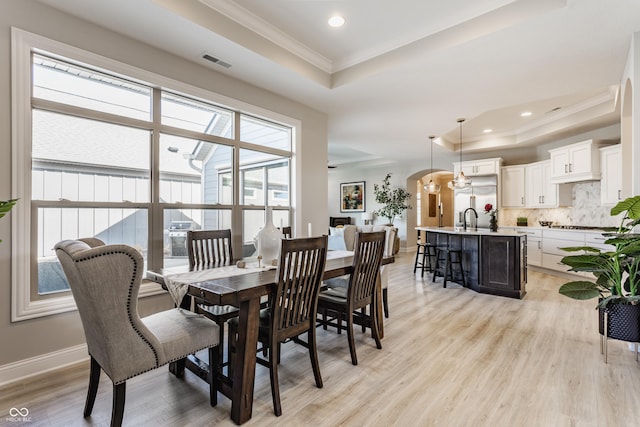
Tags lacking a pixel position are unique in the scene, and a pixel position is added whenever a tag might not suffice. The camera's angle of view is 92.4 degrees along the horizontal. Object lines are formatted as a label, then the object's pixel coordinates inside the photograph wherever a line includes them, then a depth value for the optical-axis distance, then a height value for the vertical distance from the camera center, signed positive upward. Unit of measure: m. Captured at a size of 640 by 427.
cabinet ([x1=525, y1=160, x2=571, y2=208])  6.40 +0.53
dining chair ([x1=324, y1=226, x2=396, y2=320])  3.21 -0.70
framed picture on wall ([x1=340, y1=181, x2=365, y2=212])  10.53 +0.62
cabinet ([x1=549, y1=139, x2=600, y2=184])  5.49 +0.97
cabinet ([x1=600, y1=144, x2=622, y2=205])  5.05 +0.65
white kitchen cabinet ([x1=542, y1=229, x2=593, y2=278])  5.49 -0.56
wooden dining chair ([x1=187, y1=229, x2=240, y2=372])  2.57 -0.34
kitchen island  4.46 -0.73
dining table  1.79 -0.55
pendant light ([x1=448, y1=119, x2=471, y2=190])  5.81 +0.61
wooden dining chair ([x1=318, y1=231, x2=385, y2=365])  2.51 -0.70
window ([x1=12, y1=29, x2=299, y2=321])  2.34 +0.50
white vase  2.47 -0.21
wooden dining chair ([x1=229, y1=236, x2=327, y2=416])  1.90 -0.58
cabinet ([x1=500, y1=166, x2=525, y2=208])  7.19 +0.66
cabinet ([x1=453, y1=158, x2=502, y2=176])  7.46 +1.18
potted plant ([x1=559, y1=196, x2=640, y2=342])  2.40 -0.57
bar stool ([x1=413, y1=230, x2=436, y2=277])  5.80 -0.82
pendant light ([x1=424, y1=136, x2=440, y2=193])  6.69 +0.59
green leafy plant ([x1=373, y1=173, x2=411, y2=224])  9.41 +0.46
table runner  1.97 -0.44
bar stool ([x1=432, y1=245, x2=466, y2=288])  5.12 -0.80
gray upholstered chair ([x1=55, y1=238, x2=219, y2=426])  1.38 -0.51
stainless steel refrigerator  7.42 +0.41
